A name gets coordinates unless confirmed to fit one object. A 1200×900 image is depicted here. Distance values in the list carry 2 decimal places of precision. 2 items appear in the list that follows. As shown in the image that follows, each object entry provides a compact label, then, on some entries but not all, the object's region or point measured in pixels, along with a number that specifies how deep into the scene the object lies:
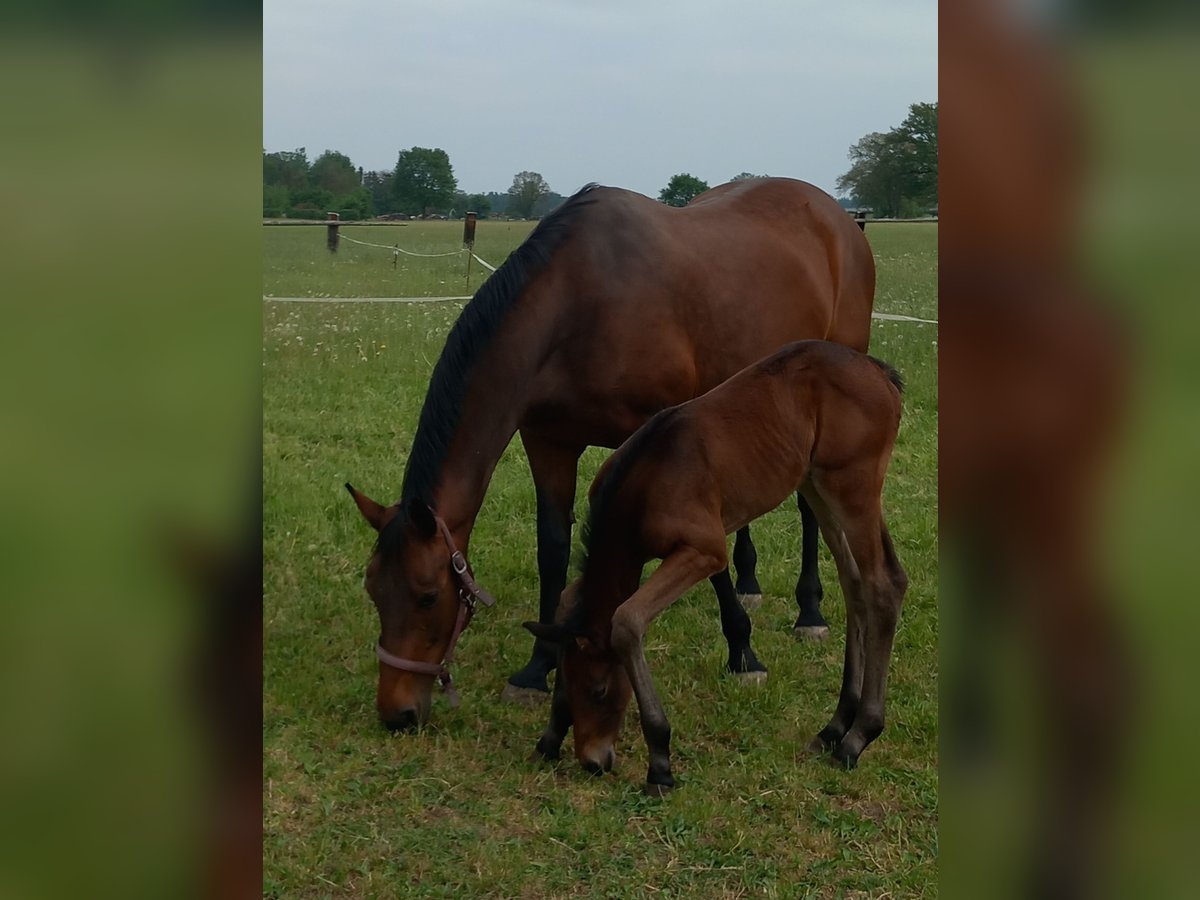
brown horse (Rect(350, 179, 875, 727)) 3.75
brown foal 3.50
